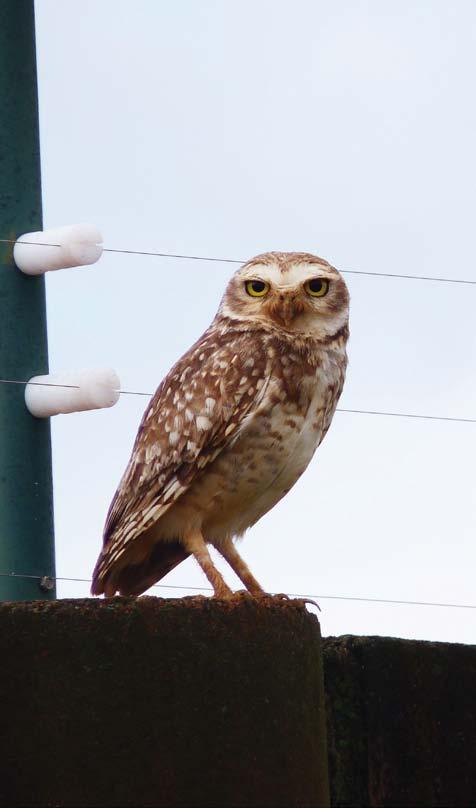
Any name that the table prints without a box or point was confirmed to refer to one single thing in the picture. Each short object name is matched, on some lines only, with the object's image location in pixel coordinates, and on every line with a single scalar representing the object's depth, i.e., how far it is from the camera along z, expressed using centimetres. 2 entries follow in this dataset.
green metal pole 1159
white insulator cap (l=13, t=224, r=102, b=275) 1130
